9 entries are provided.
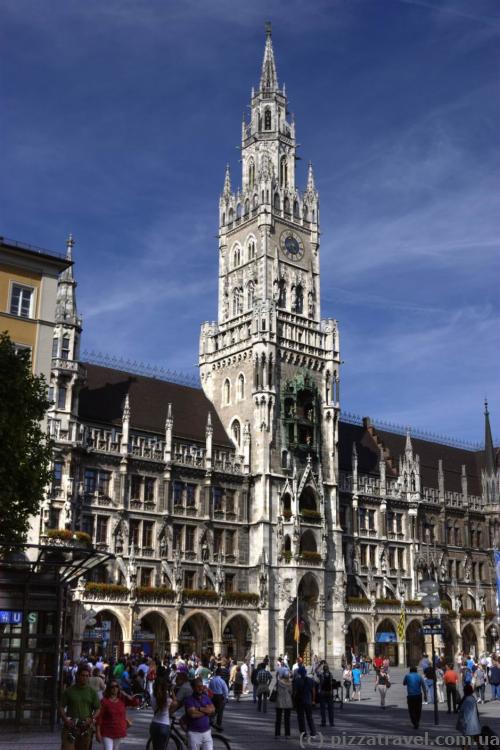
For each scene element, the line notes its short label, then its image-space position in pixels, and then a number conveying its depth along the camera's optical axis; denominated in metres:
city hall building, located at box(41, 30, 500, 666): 57.38
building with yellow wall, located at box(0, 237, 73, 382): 40.31
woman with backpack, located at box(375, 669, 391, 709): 35.19
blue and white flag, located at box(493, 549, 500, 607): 66.25
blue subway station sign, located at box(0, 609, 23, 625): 21.41
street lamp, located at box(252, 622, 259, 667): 61.34
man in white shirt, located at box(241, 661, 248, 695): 41.33
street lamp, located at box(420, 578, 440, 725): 27.53
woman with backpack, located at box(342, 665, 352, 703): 39.91
